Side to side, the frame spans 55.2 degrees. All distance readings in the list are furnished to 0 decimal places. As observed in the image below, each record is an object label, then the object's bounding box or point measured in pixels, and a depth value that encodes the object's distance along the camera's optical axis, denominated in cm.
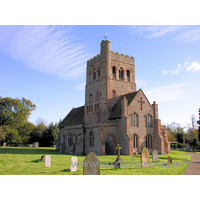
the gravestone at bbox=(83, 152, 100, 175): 1085
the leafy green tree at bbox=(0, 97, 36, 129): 5159
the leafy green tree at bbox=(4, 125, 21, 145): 5111
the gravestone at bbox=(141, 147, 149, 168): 1496
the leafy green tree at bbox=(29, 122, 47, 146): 6081
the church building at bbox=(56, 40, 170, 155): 2966
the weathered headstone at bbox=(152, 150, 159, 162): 1831
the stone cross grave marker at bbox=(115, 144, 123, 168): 1501
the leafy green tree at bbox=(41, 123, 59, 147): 5928
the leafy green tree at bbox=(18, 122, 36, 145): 5503
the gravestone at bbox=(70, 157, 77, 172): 1286
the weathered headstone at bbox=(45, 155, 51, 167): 1547
